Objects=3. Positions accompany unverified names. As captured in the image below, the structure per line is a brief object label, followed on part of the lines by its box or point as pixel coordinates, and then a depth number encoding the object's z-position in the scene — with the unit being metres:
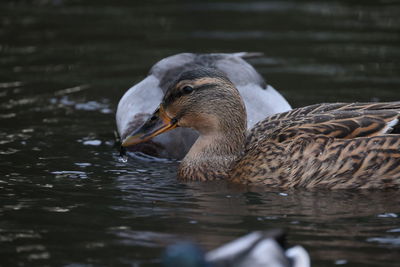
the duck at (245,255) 9.86
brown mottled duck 15.03
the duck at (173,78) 19.36
